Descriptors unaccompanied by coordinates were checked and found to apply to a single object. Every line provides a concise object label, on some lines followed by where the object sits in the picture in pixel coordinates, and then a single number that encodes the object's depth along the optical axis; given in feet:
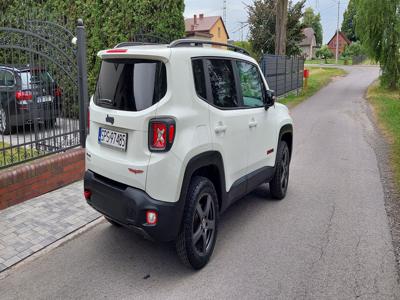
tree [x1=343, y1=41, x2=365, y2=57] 223.71
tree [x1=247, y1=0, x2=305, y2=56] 108.17
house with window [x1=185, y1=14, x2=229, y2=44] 192.15
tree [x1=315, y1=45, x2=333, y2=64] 239.09
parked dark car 15.56
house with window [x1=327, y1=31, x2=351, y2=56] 285.06
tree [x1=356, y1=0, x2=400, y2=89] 63.93
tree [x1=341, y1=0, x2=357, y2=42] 283.30
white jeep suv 10.12
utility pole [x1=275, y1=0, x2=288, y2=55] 61.82
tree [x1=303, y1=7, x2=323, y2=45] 297.53
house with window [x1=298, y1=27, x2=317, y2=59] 281.74
